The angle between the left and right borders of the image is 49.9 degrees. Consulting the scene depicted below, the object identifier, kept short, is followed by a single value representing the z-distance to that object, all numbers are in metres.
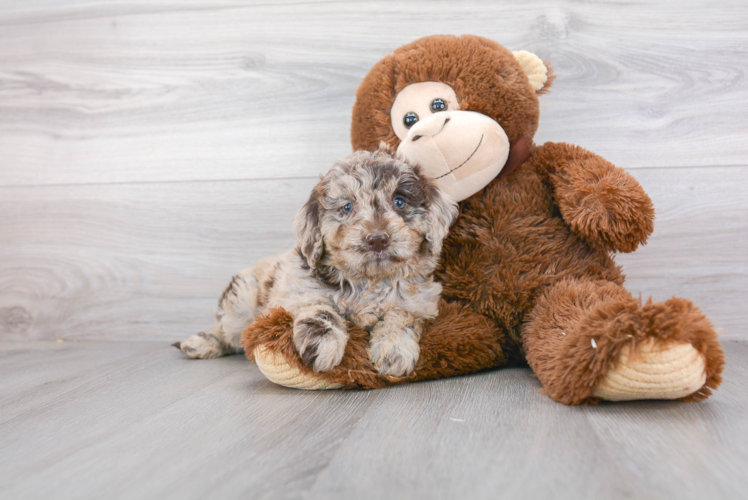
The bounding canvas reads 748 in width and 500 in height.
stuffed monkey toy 0.75
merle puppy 0.74
